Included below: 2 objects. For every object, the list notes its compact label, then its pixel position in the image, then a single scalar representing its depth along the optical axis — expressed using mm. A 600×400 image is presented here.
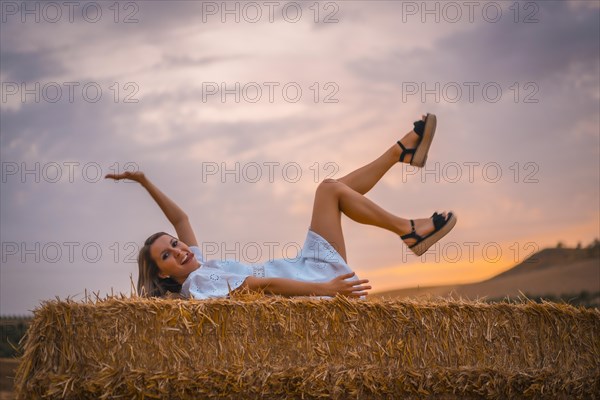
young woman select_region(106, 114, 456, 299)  5125
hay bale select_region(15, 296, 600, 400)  3797
